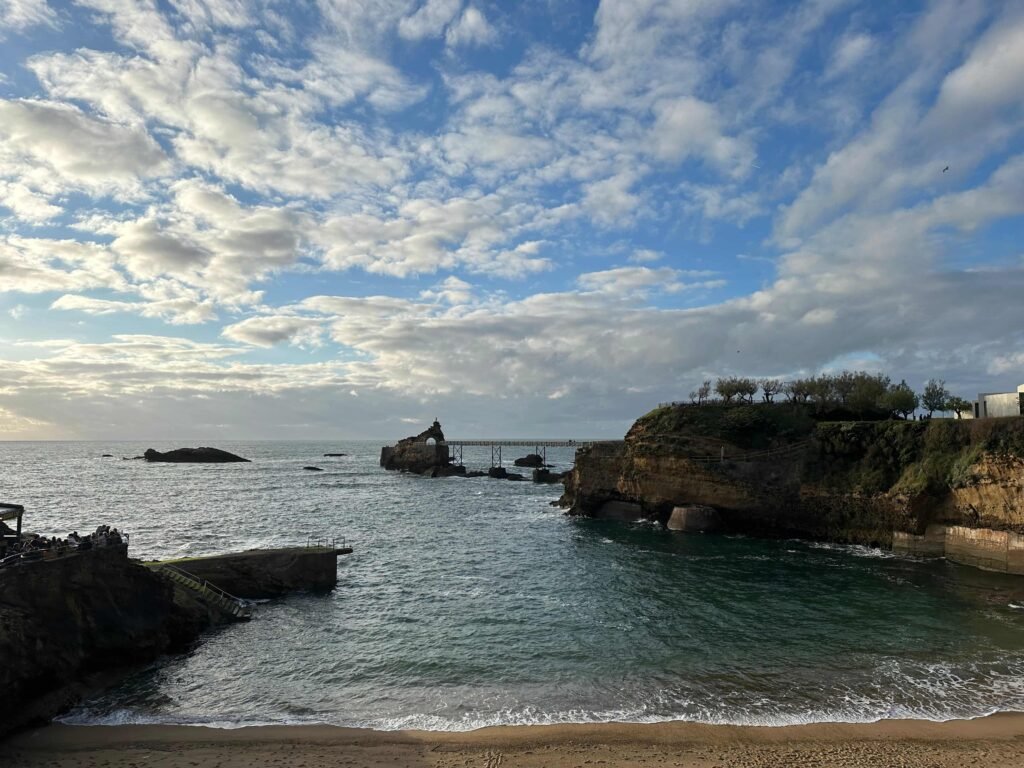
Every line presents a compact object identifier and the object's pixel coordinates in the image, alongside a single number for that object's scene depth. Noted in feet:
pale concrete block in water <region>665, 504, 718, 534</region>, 185.98
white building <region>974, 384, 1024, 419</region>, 148.77
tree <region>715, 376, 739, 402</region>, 247.29
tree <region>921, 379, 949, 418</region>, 207.21
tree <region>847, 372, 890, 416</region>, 208.13
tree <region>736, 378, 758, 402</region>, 244.01
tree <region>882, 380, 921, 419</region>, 205.87
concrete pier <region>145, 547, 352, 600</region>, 109.40
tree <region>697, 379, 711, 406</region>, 250.16
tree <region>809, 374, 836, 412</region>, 223.71
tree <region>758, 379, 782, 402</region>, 228.51
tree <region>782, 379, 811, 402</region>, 231.30
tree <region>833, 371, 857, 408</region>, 220.94
